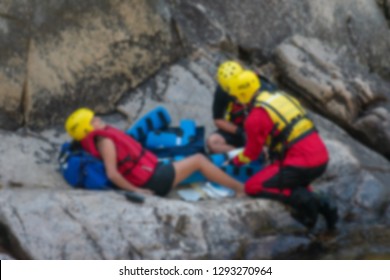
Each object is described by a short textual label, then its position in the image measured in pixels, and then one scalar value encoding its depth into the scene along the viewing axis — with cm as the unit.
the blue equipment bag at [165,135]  1789
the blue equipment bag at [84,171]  1636
